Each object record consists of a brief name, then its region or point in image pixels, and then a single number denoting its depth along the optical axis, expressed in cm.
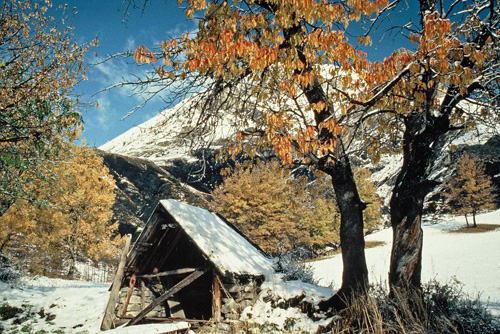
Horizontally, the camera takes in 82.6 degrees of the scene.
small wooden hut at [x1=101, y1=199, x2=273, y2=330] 646
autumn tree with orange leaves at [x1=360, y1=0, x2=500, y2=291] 481
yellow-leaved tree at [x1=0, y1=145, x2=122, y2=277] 1647
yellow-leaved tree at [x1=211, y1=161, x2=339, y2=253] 2298
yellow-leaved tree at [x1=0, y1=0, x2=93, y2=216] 683
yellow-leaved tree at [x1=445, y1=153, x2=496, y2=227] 3394
